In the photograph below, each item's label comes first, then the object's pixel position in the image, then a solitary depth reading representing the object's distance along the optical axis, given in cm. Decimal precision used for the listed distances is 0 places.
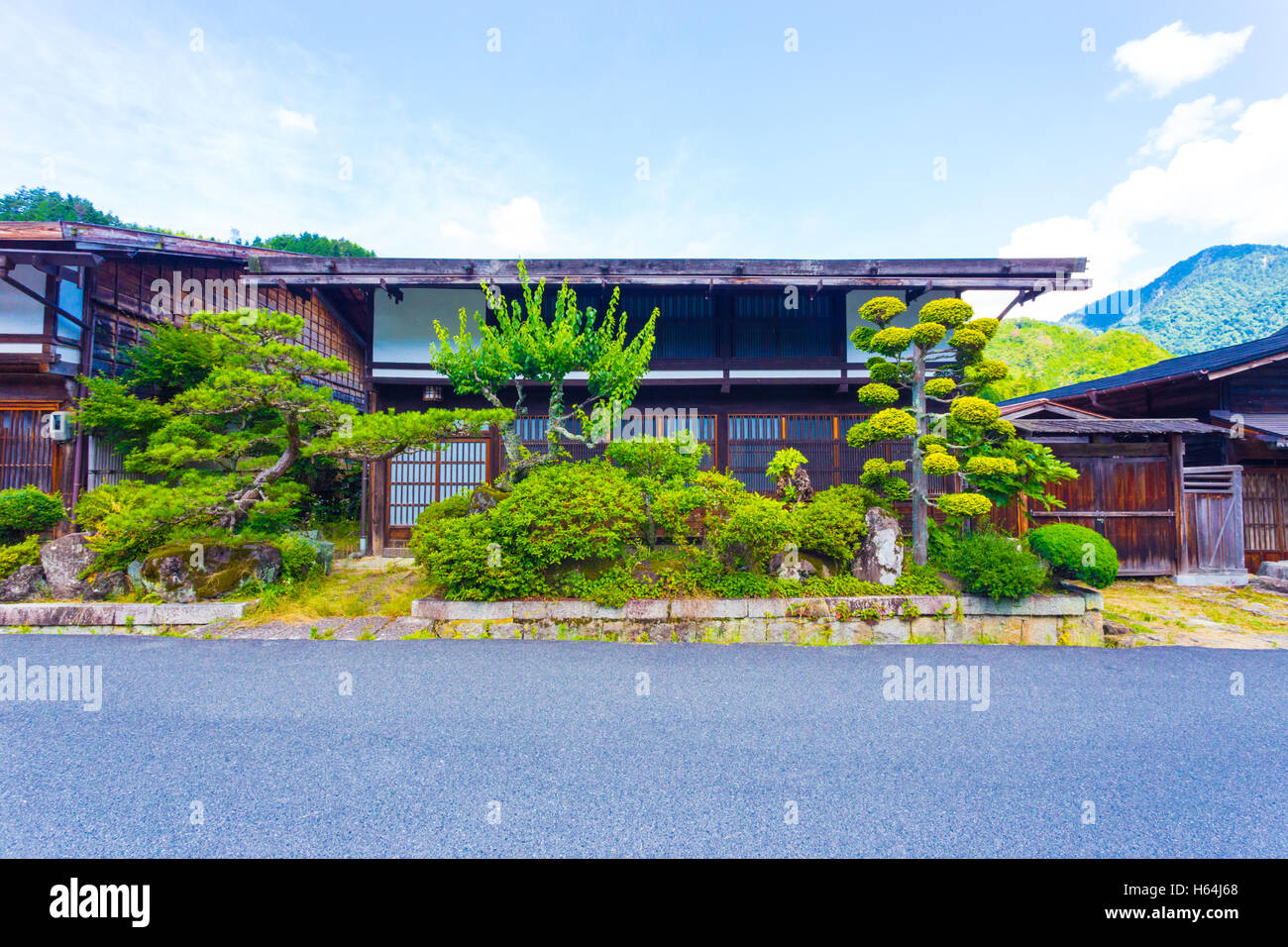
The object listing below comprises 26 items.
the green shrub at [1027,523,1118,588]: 682
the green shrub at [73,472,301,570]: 669
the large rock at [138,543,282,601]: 686
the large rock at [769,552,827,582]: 689
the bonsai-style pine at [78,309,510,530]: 683
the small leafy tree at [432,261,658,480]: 752
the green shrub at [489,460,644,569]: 659
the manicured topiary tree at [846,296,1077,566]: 693
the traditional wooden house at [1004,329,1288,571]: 950
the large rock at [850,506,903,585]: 672
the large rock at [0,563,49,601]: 699
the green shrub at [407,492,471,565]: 694
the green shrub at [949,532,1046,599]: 638
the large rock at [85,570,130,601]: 697
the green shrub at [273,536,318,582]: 754
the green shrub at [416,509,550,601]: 651
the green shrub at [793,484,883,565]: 685
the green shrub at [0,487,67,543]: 770
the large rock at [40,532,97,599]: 702
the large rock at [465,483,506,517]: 742
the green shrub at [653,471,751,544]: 688
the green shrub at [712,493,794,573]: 661
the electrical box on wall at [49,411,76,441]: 887
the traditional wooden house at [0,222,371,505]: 882
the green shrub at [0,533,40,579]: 715
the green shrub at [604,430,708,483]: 736
